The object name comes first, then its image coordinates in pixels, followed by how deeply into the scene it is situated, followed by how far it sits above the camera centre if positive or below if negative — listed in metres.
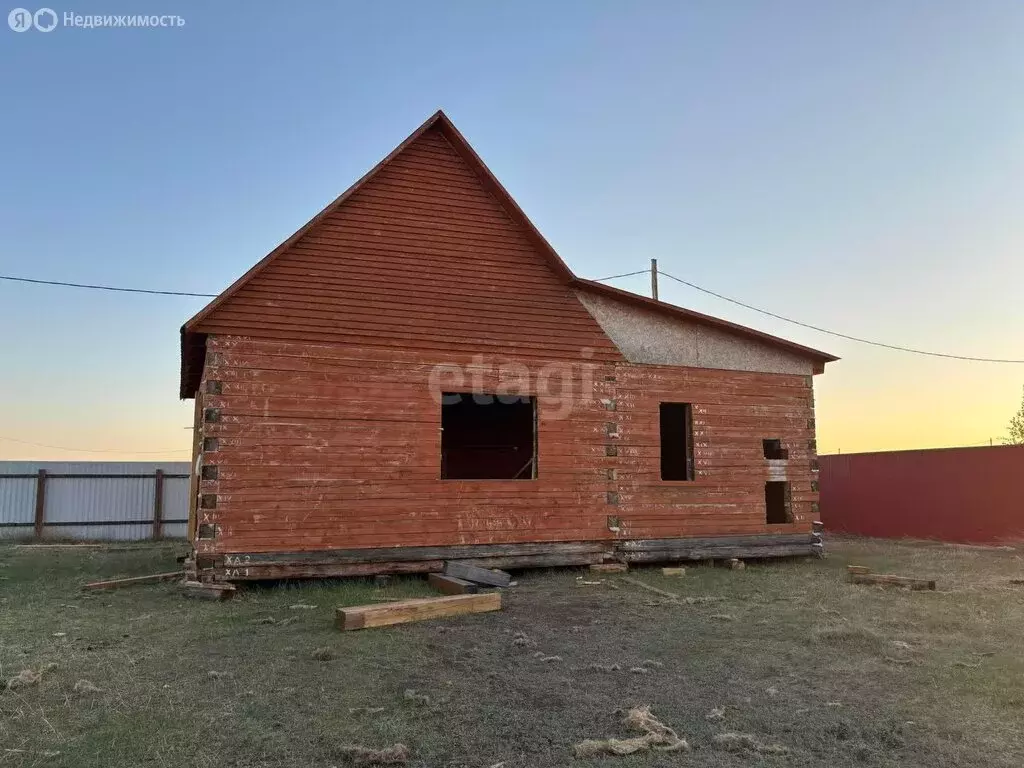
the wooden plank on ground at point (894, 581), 11.33 -1.74
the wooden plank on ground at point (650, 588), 10.79 -1.83
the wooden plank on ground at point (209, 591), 10.61 -1.73
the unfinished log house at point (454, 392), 11.41 +1.21
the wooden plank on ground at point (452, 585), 10.45 -1.67
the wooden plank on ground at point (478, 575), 11.35 -1.62
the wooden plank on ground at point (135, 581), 11.58 -1.79
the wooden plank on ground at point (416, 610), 8.34 -1.68
